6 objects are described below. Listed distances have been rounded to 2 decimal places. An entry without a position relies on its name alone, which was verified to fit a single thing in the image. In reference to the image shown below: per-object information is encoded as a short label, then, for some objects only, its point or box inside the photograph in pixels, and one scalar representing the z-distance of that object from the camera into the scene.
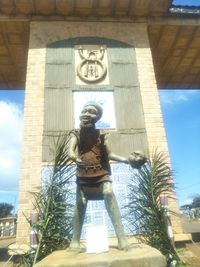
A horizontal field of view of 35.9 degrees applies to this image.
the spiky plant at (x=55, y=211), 4.86
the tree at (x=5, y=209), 49.97
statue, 3.58
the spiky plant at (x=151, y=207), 5.18
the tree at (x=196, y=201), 55.97
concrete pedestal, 3.04
